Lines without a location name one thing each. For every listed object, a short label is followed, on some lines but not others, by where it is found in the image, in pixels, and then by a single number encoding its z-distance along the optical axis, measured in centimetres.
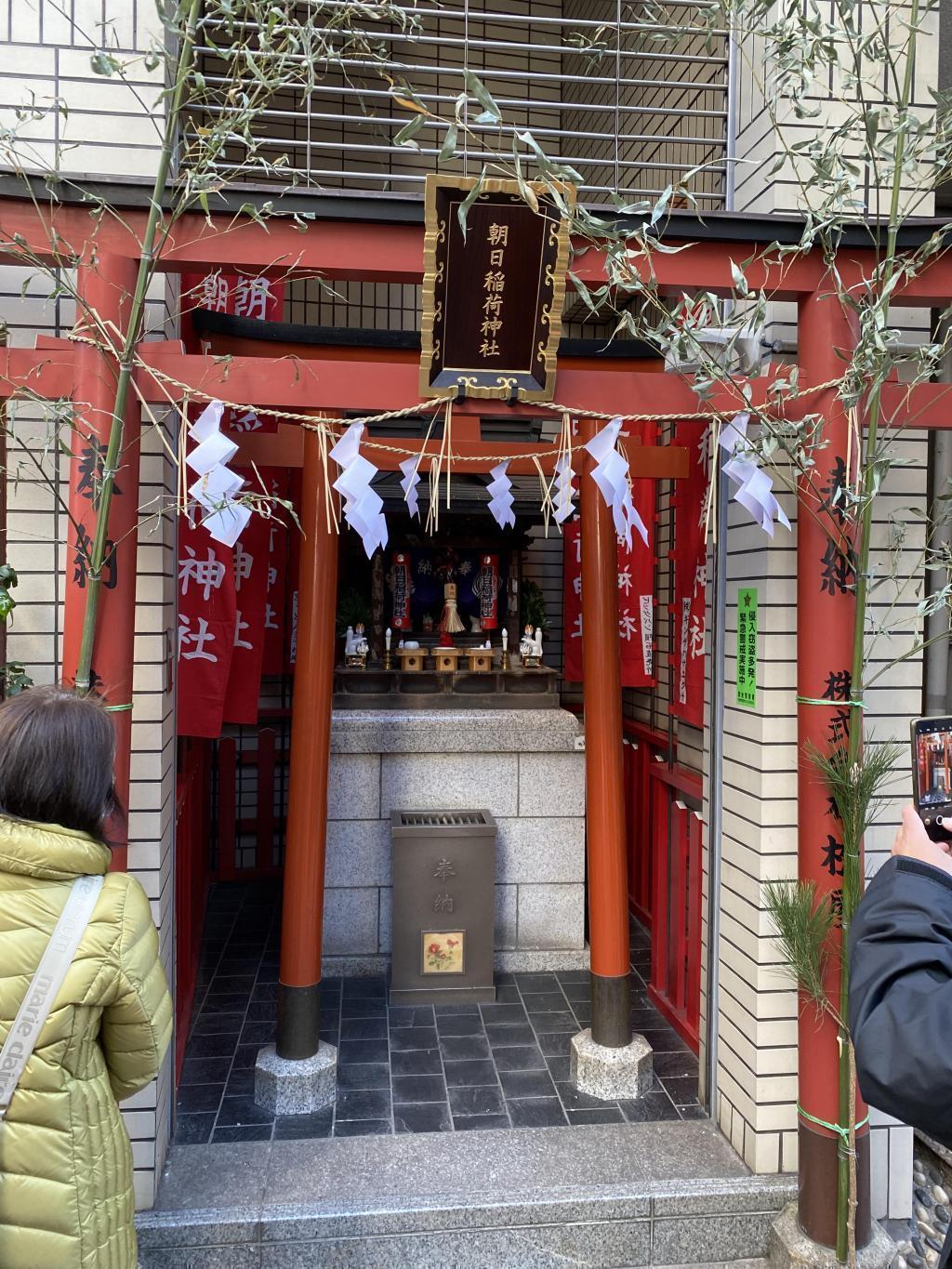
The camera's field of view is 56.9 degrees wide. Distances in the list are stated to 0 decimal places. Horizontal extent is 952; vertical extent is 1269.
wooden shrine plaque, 330
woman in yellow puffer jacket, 203
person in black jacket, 158
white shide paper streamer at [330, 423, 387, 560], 322
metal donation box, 608
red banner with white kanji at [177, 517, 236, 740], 510
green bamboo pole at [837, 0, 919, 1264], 320
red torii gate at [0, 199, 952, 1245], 327
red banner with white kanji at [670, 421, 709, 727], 520
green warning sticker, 423
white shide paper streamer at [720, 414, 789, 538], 338
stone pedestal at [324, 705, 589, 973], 653
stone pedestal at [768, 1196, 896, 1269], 365
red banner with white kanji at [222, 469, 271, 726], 585
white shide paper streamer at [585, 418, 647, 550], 344
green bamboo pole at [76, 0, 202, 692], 269
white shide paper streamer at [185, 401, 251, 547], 308
